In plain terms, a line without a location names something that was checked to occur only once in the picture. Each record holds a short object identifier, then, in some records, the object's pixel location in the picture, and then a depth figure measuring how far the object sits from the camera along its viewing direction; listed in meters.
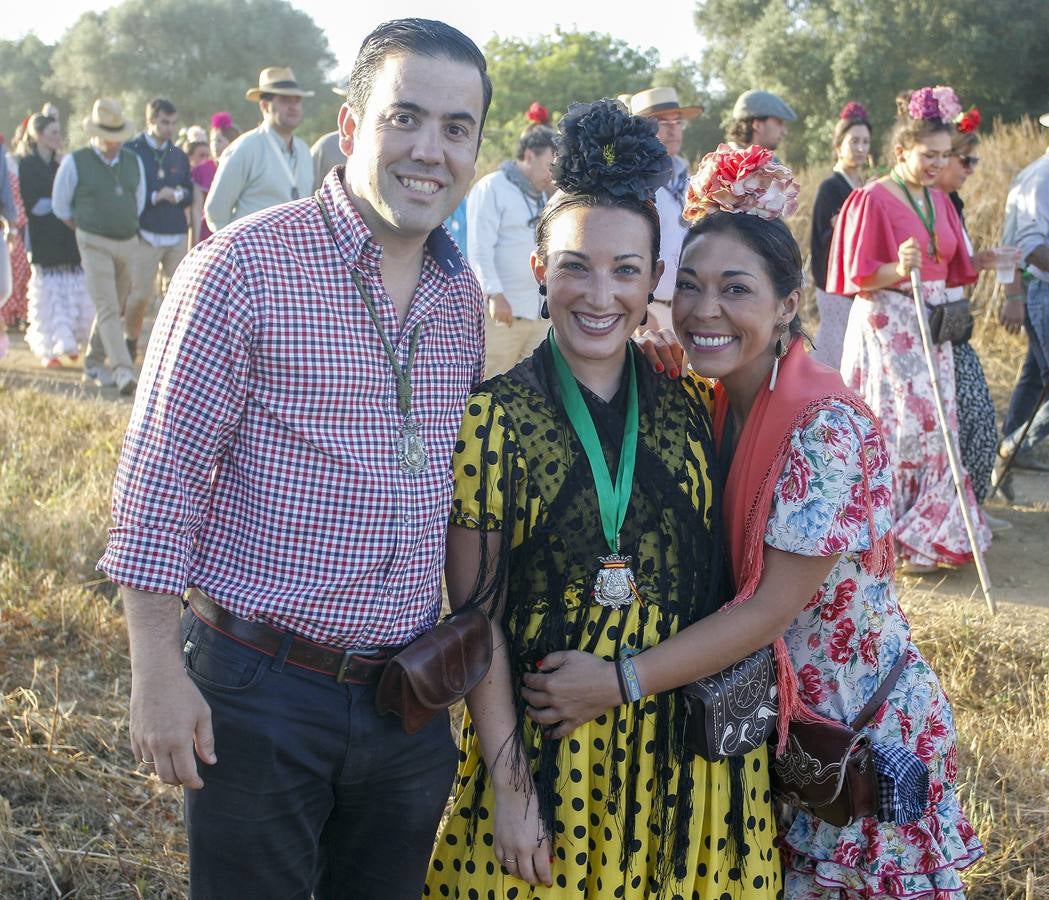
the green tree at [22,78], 38.41
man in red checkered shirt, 1.99
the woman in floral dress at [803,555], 2.29
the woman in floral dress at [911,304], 5.43
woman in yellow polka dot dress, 2.27
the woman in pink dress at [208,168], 11.43
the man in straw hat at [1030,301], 6.56
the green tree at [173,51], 37.84
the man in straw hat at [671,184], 5.64
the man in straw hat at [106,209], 9.09
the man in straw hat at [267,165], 7.16
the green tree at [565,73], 37.81
